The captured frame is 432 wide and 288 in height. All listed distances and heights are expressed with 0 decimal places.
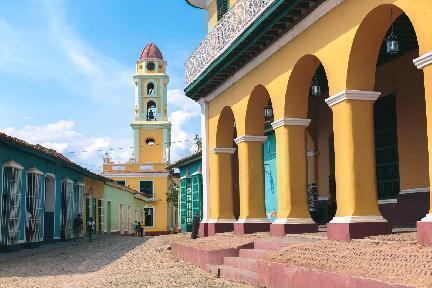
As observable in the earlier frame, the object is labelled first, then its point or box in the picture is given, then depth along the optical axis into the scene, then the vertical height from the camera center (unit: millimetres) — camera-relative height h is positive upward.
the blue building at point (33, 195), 17562 +367
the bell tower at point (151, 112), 53062 +7831
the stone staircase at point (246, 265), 9078 -974
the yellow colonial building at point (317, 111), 8656 +1629
